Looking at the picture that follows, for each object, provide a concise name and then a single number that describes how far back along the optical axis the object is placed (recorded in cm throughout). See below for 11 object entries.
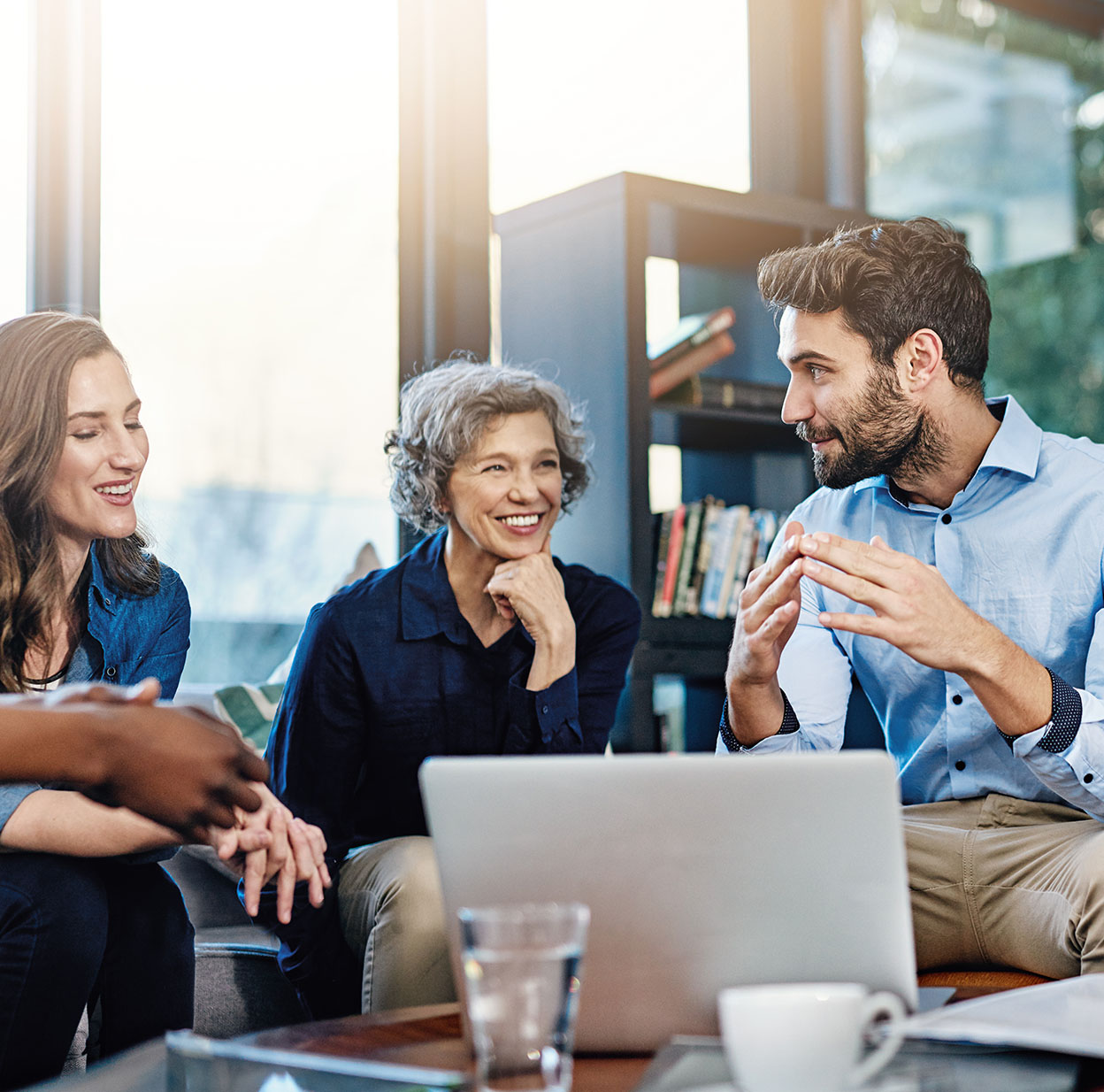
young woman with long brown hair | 149
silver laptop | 90
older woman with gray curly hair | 184
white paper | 87
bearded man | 152
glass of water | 75
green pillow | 234
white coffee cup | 79
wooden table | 93
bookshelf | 281
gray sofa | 194
